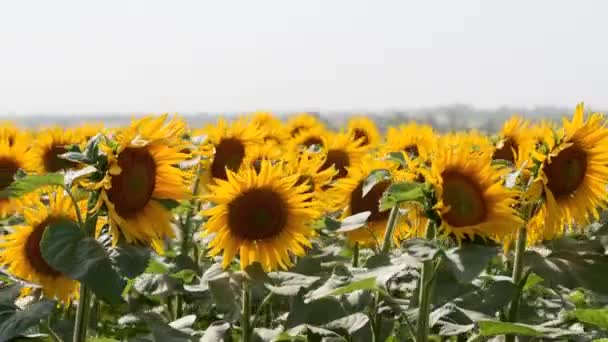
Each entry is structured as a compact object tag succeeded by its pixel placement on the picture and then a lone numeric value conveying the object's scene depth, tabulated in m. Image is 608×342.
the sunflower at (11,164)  4.77
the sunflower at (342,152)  5.37
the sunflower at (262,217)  3.44
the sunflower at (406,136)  4.92
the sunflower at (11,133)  6.13
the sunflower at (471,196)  2.65
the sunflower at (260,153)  4.70
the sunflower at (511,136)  4.74
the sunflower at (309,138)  6.84
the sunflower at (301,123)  7.67
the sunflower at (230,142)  4.78
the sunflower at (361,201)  4.03
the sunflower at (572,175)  3.09
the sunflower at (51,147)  5.43
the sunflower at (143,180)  2.65
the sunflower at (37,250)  3.26
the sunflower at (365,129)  7.37
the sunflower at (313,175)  3.93
